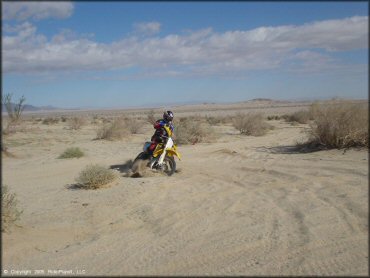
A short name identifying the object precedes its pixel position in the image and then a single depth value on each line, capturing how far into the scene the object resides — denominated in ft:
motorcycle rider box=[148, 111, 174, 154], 38.04
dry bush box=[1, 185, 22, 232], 21.91
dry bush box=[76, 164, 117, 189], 33.27
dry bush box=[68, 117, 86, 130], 114.12
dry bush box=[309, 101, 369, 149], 39.52
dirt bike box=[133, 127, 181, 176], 37.25
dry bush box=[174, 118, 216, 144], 65.01
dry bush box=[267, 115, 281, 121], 133.28
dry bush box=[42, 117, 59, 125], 153.79
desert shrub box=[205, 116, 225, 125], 121.68
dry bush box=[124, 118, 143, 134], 89.01
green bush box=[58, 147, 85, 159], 54.43
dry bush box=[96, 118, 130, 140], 77.56
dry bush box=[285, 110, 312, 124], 107.38
